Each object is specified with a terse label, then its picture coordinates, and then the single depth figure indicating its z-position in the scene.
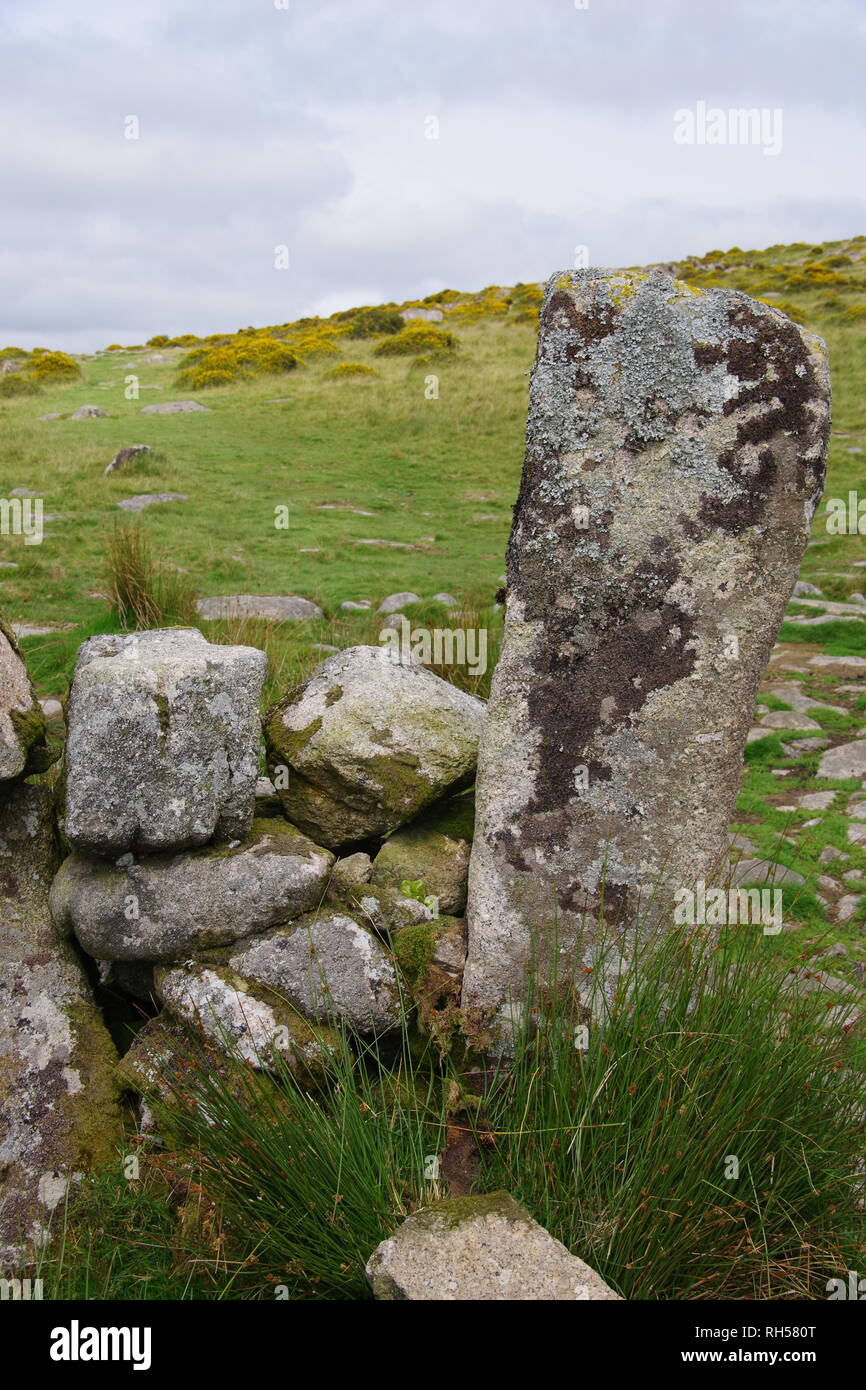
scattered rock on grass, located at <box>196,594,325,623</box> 8.63
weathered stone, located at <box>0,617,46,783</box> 3.63
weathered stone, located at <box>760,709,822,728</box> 7.65
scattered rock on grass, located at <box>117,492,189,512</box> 13.69
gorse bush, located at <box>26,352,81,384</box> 28.91
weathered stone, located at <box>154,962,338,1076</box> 3.40
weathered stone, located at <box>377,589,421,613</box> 9.62
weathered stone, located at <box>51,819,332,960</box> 3.65
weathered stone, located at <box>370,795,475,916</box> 4.00
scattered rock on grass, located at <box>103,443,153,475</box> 15.66
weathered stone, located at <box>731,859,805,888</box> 5.35
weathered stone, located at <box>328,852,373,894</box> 3.90
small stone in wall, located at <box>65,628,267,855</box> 3.50
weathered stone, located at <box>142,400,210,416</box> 22.78
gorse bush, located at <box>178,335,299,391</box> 27.45
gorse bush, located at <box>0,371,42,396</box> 26.38
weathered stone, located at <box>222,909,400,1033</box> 3.55
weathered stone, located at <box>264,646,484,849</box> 4.04
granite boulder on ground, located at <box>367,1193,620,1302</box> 2.54
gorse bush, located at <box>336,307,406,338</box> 37.72
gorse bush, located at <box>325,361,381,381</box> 27.16
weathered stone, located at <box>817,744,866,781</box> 6.79
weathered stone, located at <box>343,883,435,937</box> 3.80
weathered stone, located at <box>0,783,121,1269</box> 3.35
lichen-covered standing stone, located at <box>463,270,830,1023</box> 3.56
